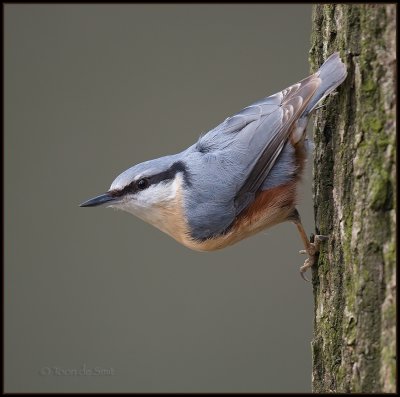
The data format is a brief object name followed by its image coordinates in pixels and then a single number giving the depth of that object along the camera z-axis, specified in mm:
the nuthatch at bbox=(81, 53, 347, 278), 3578
